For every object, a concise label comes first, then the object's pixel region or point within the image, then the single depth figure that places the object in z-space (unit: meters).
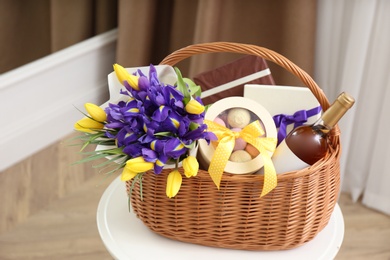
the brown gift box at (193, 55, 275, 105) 1.73
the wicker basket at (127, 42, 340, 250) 1.50
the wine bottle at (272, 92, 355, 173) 1.53
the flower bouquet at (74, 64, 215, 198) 1.44
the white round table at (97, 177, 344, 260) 1.56
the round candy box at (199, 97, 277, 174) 1.53
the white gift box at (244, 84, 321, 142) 1.65
